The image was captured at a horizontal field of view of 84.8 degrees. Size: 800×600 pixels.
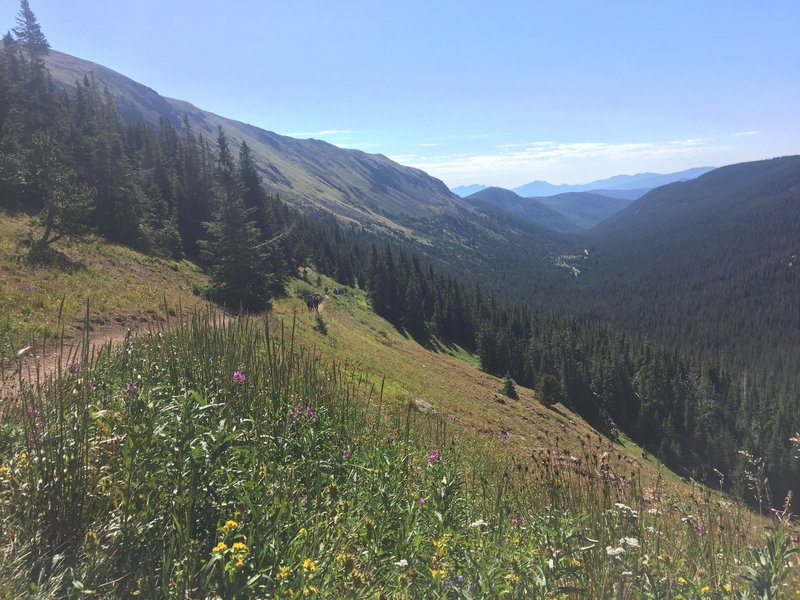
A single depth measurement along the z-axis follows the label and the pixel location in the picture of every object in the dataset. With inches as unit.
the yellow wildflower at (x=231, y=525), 112.4
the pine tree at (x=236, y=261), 1195.9
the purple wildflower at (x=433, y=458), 206.9
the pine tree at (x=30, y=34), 2347.4
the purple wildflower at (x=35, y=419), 142.4
